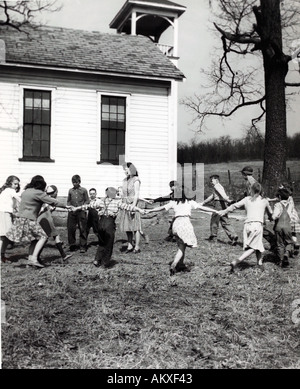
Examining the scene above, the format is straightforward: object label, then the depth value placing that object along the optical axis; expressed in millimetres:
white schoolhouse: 7645
